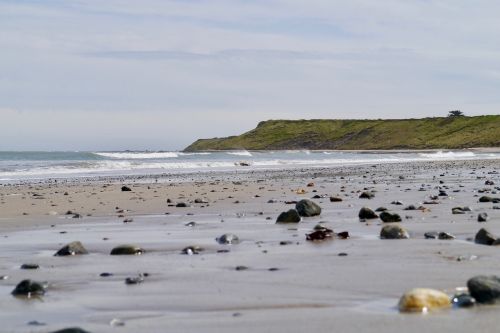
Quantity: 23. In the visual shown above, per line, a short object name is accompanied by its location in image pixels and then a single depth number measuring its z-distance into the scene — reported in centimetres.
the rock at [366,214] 964
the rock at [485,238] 677
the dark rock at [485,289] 418
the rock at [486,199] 1162
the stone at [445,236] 736
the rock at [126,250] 689
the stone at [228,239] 754
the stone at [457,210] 1002
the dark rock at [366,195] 1359
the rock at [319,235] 757
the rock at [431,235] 743
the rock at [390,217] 920
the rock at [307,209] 1017
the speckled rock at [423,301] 417
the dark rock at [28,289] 496
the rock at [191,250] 691
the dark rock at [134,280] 532
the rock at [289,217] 943
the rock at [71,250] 693
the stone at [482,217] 884
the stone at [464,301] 420
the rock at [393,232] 746
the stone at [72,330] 360
